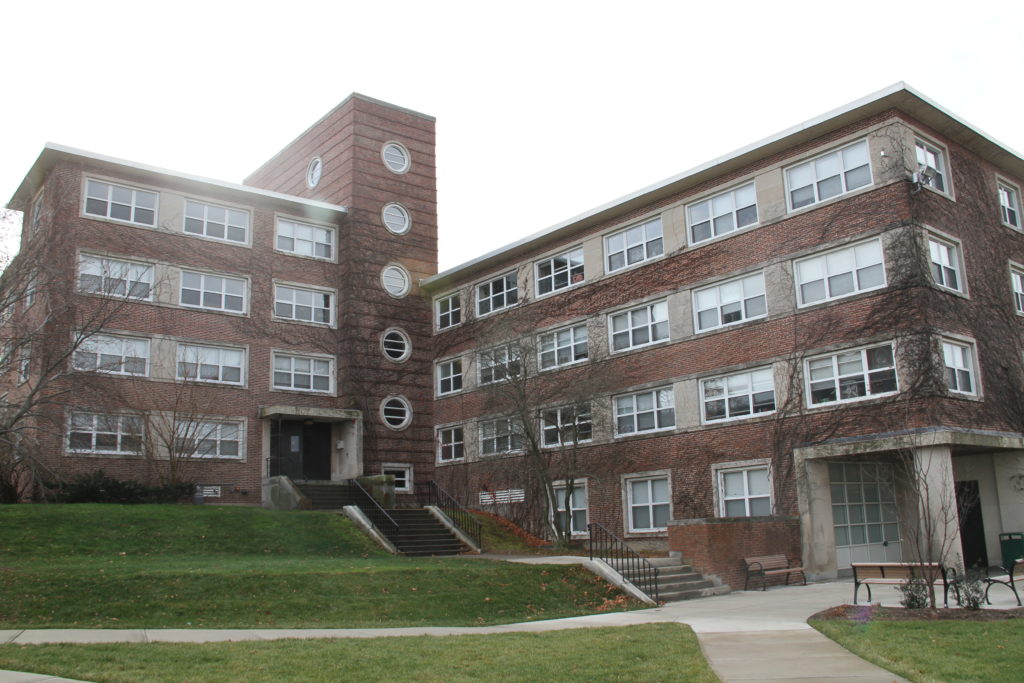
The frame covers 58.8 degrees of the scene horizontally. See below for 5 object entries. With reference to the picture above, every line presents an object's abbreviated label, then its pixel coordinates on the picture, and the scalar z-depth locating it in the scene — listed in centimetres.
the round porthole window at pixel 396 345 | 3416
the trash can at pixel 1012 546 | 2202
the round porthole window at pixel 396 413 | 3359
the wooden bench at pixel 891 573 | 1453
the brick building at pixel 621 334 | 2184
